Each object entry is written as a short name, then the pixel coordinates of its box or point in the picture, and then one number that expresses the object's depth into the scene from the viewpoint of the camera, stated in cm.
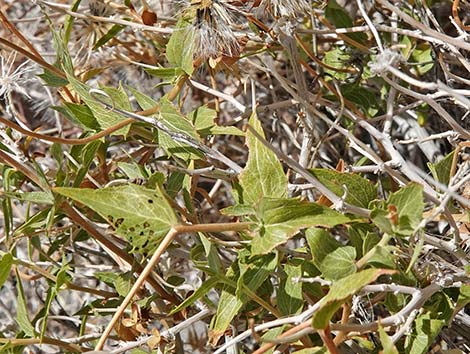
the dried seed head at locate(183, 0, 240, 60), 37
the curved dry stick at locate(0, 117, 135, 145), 35
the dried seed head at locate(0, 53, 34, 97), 38
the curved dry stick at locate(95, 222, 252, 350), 33
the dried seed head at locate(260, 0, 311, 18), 37
